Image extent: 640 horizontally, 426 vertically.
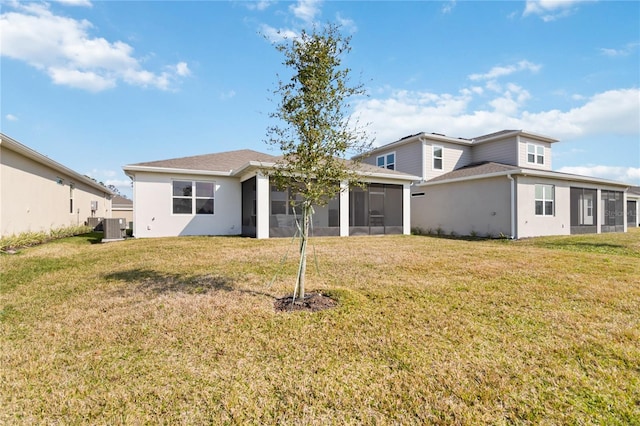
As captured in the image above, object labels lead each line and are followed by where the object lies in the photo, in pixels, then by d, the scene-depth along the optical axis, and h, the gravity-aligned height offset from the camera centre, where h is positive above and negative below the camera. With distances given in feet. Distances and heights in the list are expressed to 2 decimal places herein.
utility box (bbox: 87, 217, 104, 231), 64.88 -1.46
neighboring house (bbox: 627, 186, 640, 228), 81.90 +1.41
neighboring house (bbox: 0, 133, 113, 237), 34.19 +3.45
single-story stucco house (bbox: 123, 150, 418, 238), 42.50 +1.91
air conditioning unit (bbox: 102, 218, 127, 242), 41.16 -1.88
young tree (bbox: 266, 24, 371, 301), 14.42 +4.68
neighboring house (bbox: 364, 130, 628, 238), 46.19 +4.42
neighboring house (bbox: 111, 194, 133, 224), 107.23 +2.49
